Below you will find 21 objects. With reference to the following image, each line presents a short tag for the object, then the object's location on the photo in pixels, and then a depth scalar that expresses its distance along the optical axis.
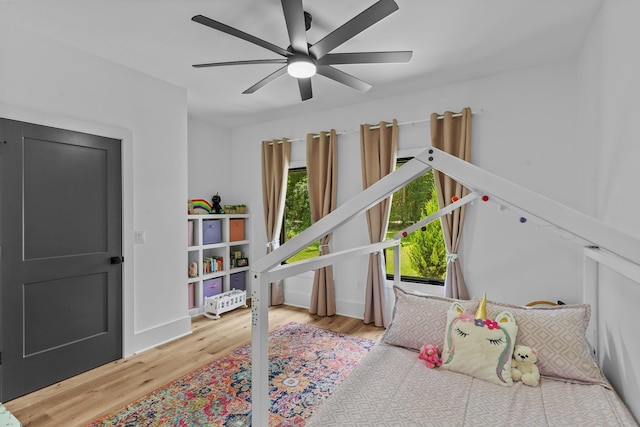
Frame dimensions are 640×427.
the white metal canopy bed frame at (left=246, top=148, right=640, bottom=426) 0.71
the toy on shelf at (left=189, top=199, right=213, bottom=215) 4.02
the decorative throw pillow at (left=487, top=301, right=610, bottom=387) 1.55
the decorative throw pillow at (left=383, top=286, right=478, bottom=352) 1.88
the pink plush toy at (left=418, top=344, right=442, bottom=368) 1.72
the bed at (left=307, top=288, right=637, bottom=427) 1.29
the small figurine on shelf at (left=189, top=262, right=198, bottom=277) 3.90
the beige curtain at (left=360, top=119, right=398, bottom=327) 3.56
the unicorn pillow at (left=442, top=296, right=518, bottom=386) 1.58
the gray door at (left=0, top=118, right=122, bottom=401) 2.25
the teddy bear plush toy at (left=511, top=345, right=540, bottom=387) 1.55
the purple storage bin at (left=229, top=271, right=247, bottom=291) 4.50
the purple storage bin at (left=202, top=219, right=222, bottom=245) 4.05
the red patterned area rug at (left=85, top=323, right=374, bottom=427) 2.01
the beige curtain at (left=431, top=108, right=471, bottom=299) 3.13
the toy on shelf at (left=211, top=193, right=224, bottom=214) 4.44
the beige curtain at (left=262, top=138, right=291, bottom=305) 4.34
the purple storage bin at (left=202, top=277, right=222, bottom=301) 4.08
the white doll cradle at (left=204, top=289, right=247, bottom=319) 3.90
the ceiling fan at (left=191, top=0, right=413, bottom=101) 1.65
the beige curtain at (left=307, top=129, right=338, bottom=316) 3.92
